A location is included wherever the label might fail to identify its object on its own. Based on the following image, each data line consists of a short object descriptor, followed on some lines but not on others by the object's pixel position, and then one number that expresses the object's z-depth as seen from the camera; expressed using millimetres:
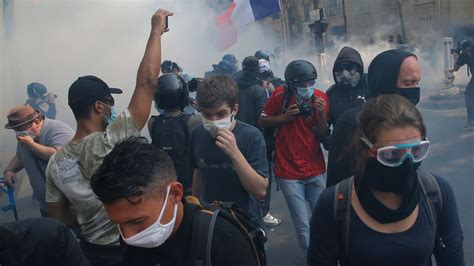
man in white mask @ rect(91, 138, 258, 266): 1432
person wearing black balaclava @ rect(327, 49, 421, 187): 2404
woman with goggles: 1593
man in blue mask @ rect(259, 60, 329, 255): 3311
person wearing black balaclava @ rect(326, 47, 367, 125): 3213
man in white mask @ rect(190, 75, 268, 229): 2547
